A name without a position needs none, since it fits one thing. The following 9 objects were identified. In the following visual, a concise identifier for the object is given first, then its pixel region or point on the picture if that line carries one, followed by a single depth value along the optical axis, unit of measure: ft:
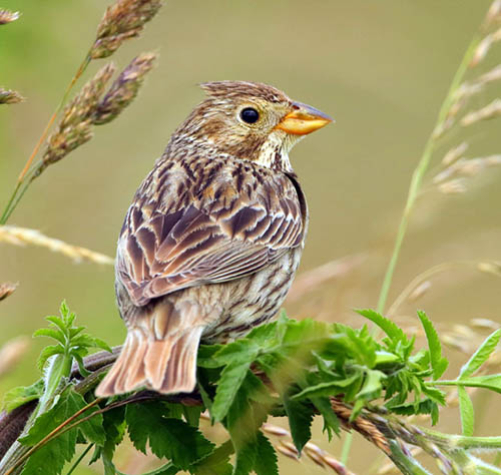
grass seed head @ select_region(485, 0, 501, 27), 19.95
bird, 13.55
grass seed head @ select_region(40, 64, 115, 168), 15.72
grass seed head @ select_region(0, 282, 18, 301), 12.64
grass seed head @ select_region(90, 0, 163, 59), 16.26
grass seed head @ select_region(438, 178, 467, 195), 19.35
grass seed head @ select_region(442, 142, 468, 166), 19.19
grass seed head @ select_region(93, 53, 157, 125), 16.30
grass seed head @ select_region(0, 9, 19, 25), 13.48
